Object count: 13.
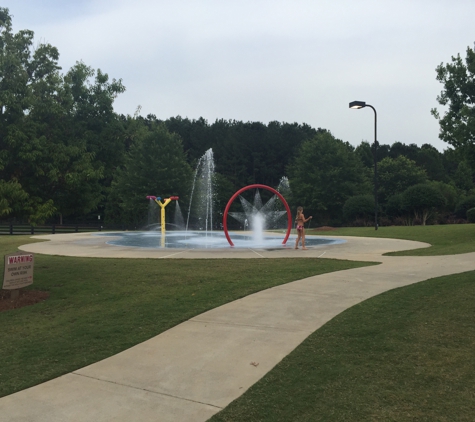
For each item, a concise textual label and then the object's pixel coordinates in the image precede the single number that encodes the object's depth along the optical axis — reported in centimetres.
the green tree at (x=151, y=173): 4600
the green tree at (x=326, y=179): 4941
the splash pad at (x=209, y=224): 1786
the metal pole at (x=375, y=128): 2716
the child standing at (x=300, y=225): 1519
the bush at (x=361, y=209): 3534
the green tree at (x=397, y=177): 5466
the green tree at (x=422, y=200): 3372
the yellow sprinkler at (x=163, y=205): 2189
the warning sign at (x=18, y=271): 755
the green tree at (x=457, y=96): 1905
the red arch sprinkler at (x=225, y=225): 1703
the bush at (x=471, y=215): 3142
